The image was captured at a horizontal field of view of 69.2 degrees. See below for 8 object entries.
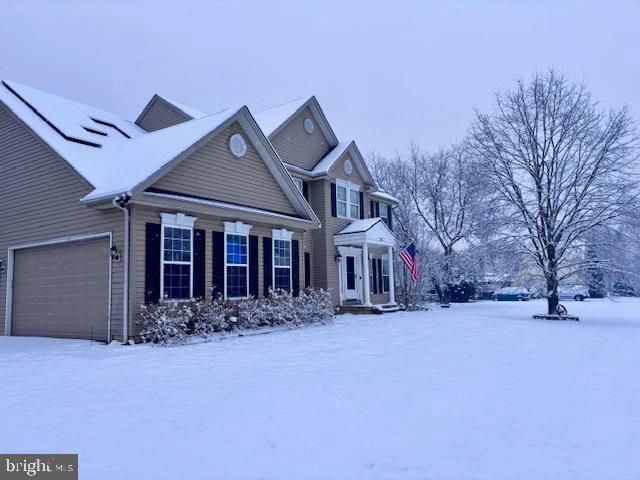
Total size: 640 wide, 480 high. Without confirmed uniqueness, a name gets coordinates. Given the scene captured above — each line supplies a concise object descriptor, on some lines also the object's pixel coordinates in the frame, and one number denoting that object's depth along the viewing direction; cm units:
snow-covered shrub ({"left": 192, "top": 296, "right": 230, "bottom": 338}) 1079
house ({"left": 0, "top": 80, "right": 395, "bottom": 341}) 1044
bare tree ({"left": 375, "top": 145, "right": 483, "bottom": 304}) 2805
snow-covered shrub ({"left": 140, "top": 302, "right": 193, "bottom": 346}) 991
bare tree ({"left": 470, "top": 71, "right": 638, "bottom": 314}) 1605
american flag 1921
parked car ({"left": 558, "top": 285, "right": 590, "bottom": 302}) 3409
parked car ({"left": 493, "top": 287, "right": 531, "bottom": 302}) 3519
